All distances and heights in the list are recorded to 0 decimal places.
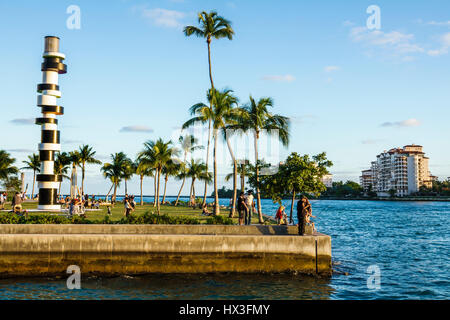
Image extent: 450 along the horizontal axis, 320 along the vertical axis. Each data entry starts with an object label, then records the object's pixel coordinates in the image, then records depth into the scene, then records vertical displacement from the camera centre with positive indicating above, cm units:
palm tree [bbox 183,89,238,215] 3584 +680
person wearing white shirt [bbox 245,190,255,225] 2300 -79
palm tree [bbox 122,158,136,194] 8044 +386
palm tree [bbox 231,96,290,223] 3266 +545
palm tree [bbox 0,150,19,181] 6999 +388
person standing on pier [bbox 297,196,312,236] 1784 -107
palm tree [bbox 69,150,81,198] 6806 +511
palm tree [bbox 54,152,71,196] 6838 +463
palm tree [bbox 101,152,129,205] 7931 +411
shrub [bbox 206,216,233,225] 2105 -160
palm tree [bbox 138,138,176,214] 5625 +493
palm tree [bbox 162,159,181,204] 6501 +333
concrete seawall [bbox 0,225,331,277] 1639 -260
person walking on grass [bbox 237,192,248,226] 2178 -96
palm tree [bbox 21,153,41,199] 8725 +546
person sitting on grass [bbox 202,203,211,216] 3948 -230
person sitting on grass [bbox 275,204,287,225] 2686 -170
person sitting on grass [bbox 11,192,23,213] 2861 -104
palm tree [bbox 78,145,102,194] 6812 +530
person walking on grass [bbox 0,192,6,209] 4058 -122
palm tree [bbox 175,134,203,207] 6476 +690
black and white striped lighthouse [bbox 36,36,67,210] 3847 +649
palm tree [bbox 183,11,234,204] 3812 +1485
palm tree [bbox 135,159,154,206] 7890 +307
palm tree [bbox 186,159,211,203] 7750 +335
